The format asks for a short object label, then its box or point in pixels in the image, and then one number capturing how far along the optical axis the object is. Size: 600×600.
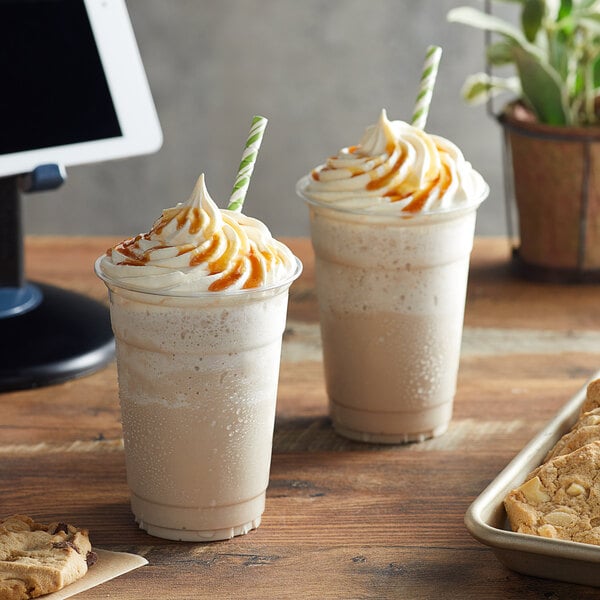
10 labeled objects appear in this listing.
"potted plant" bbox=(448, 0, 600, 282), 1.36
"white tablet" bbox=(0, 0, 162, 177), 1.21
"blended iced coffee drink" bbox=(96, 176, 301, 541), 1.03
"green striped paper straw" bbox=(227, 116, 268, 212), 1.06
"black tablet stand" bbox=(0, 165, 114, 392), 1.21
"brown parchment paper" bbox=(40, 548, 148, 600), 1.01
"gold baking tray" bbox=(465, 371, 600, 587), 0.99
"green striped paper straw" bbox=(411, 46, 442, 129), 1.15
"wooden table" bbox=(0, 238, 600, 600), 1.03
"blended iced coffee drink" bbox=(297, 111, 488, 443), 1.13
